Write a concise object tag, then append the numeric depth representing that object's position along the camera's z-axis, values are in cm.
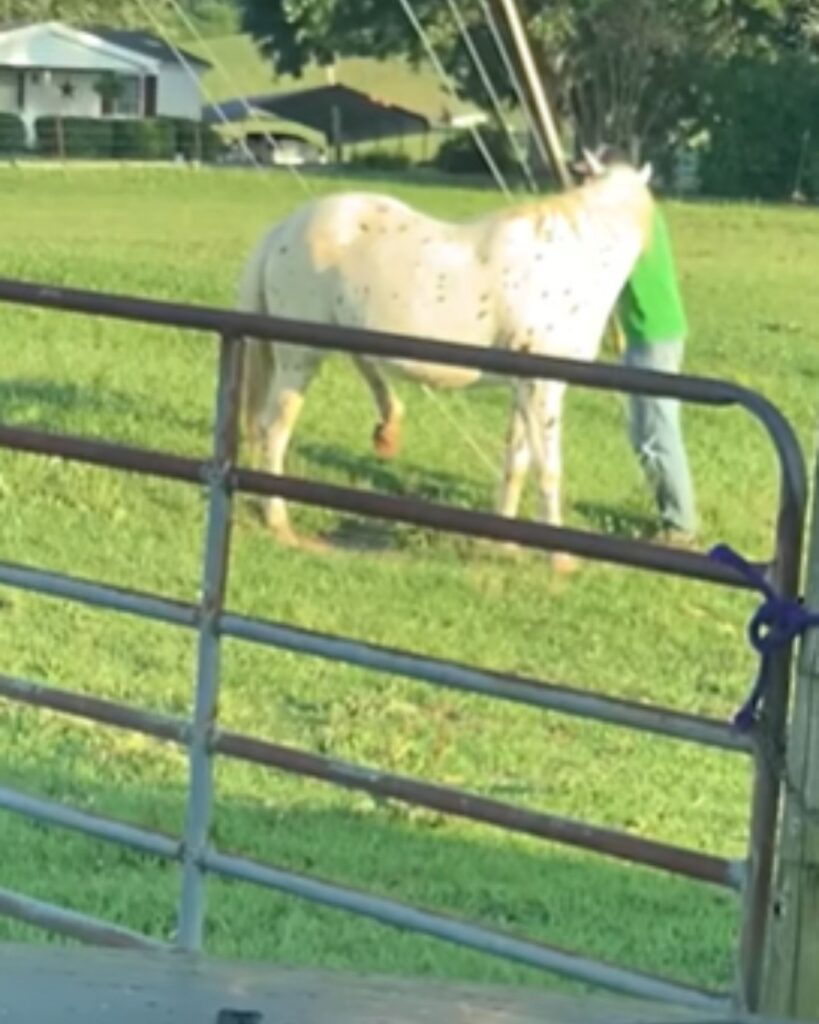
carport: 6031
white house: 5484
